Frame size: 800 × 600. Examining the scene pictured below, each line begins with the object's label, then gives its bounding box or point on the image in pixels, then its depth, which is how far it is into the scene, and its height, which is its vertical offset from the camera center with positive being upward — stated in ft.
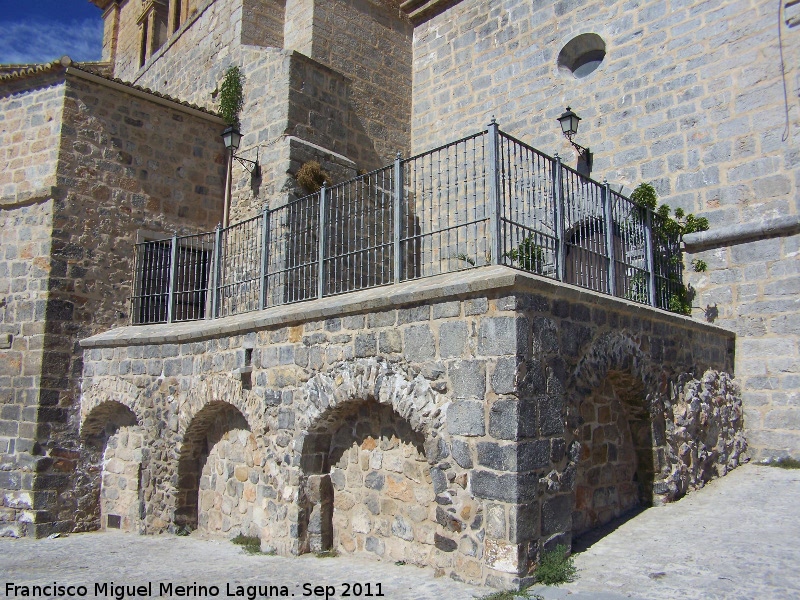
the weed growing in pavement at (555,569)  15.83 -4.05
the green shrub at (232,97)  37.11 +16.28
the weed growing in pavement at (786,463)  25.11 -2.36
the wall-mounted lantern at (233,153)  34.14 +12.55
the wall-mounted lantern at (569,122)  31.22 +12.73
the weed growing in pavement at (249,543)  23.00 -5.18
